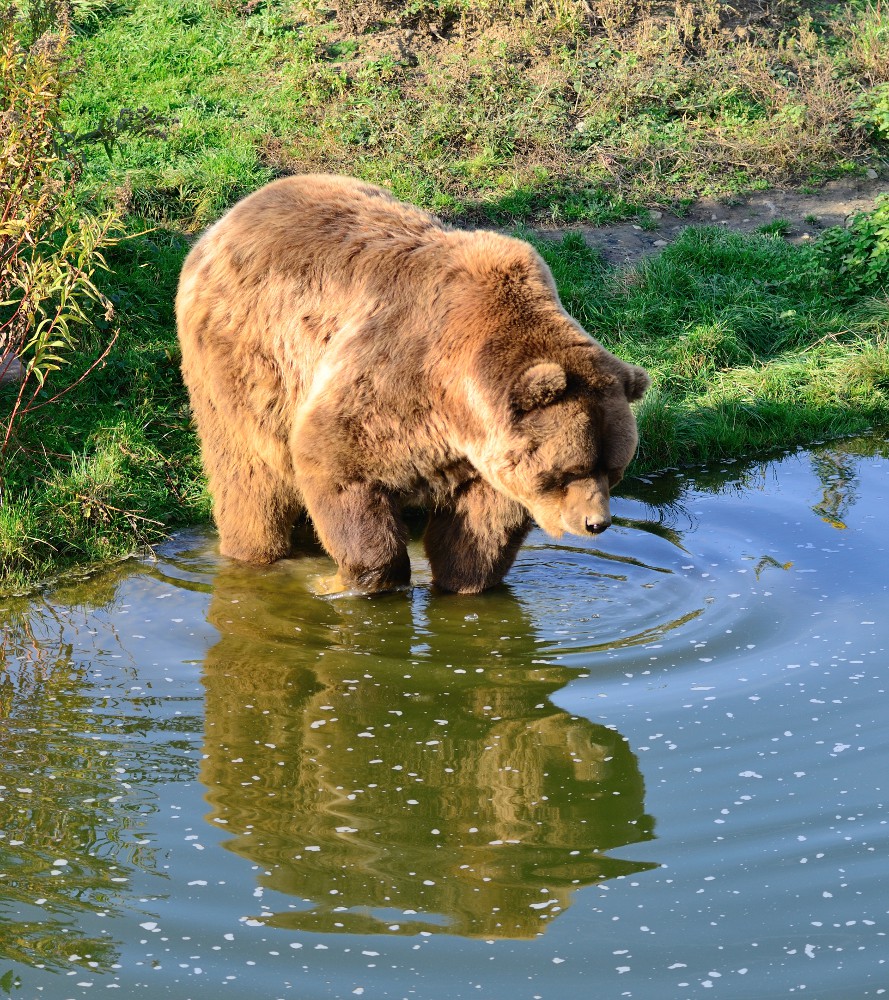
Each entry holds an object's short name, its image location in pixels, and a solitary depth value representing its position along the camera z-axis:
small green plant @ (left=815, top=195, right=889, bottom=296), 20.02
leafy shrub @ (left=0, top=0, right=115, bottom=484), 13.04
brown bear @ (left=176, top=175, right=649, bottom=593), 11.60
